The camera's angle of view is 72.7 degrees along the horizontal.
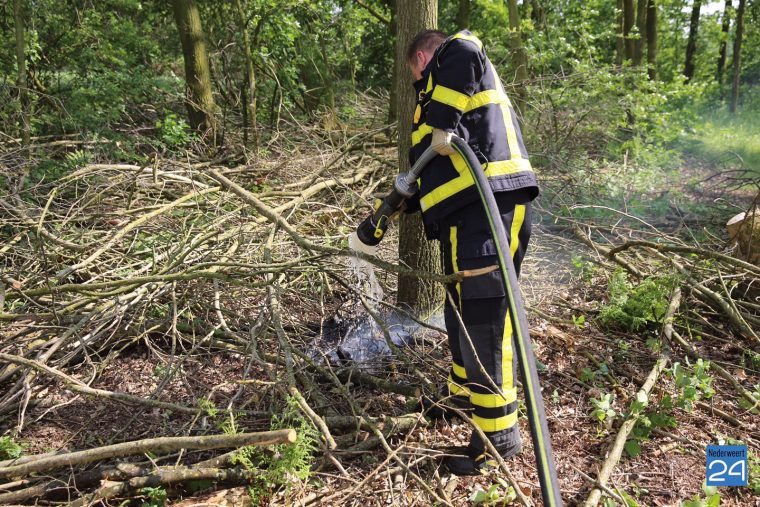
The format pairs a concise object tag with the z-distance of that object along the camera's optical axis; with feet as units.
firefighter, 7.39
